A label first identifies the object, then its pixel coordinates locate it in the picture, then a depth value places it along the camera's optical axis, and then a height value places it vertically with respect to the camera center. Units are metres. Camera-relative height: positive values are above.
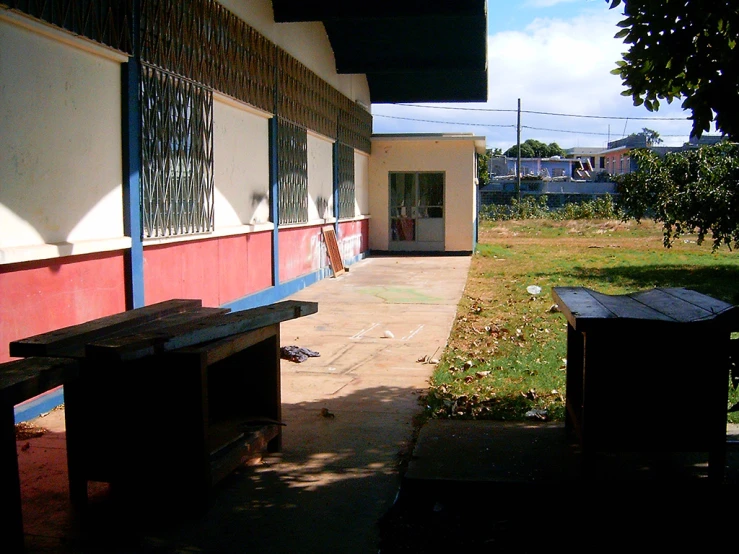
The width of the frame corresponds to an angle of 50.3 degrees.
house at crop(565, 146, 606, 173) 103.27 +5.82
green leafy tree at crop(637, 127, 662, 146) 84.44 +6.52
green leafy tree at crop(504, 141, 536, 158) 104.80 +6.20
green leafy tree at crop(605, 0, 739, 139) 4.14 +0.83
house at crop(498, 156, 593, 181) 90.38 +3.63
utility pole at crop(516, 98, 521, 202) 57.56 +4.89
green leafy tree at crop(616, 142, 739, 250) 15.71 +0.15
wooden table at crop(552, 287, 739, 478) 4.25 -1.03
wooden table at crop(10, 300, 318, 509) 4.06 -1.14
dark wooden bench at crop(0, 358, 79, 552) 3.18 -1.01
